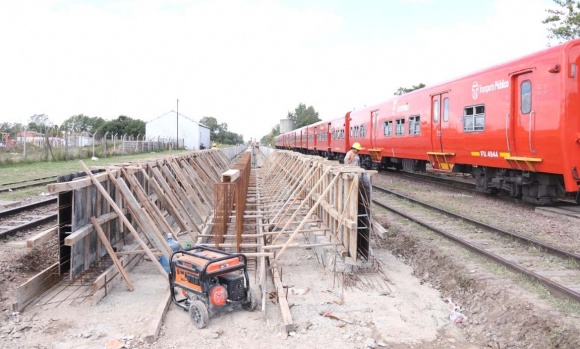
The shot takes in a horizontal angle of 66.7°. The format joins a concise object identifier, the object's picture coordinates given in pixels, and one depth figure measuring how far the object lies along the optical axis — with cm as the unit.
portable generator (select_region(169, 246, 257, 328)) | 454
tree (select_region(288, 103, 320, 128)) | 12116
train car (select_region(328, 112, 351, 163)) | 2497
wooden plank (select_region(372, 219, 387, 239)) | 670
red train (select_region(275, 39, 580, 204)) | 828
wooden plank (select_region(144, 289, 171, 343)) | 421
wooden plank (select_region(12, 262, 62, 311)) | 475
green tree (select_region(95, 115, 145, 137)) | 8572
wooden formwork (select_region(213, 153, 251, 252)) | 665
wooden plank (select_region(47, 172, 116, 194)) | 505
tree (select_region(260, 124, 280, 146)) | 12548
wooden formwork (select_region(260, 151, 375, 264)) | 629
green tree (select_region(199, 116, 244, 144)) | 12438
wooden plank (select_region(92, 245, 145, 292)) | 516
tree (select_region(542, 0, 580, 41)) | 2028
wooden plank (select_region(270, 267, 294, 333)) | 447
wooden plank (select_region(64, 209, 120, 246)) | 503
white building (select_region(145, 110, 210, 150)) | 7000
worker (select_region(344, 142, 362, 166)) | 933
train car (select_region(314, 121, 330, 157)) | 3027
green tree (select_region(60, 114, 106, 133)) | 11281
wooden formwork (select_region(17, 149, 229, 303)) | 543
